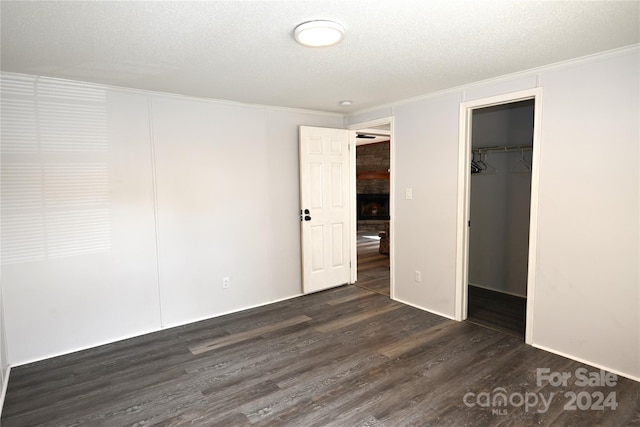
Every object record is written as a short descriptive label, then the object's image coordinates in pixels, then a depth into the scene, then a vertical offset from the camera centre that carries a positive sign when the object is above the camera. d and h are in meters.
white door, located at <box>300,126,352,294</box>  4.41 -0.26
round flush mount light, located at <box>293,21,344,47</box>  1.98 +0.86
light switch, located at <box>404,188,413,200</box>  4.00 -0.08
